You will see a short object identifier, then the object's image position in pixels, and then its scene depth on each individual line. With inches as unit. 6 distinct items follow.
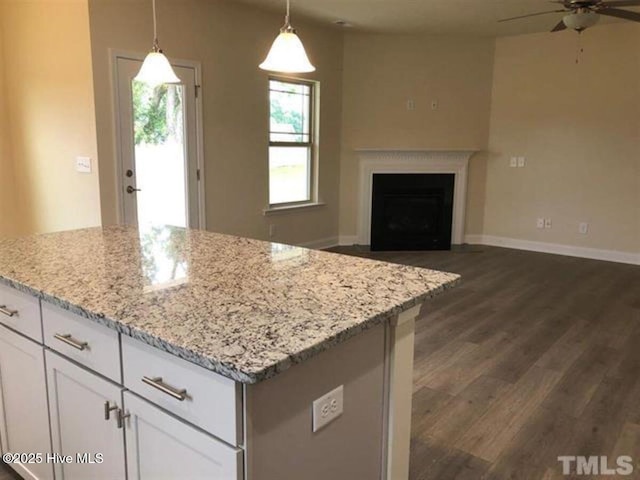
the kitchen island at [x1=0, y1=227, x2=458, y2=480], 45.3
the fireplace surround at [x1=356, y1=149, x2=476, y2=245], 255.1
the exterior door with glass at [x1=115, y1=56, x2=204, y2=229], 164.2
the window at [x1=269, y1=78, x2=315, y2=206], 223.9
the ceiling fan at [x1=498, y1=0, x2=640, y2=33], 130.6
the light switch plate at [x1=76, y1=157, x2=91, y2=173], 160.6
